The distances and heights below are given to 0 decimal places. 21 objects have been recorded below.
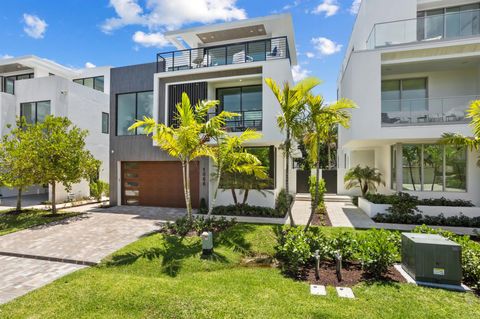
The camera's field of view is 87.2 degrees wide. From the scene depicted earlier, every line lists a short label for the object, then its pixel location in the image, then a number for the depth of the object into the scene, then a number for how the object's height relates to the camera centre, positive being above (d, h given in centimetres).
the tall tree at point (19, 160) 1087 +8
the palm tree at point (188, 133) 893 +105
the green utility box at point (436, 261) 525 -208
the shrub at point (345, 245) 628 -213
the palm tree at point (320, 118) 798 +146
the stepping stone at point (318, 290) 496 -257
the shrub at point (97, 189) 1666 -179
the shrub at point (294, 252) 597 -222
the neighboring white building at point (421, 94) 1060 +328
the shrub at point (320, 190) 1283 -145
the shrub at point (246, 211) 1152 -228
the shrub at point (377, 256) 557 -208
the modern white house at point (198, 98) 1254 +352
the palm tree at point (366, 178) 1434 -85
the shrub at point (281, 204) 1182 -216
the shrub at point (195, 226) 899 -239
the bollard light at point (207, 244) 682 -222
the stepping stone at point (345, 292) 484 -257
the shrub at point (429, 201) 1078 -168
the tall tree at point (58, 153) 1105 +39
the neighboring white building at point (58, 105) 1623 +387
